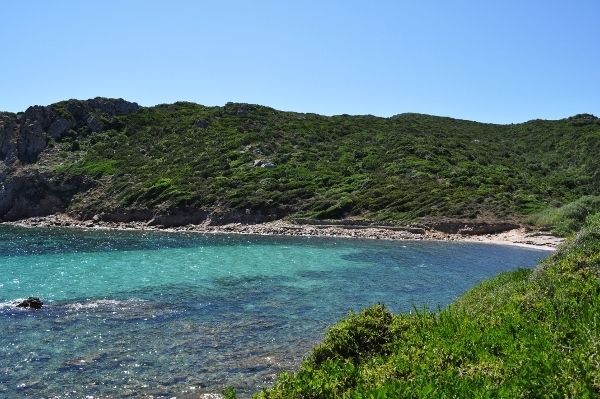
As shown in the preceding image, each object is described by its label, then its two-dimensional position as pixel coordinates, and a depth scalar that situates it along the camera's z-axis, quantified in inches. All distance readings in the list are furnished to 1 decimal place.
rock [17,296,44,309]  843.4
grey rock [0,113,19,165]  3549.7
